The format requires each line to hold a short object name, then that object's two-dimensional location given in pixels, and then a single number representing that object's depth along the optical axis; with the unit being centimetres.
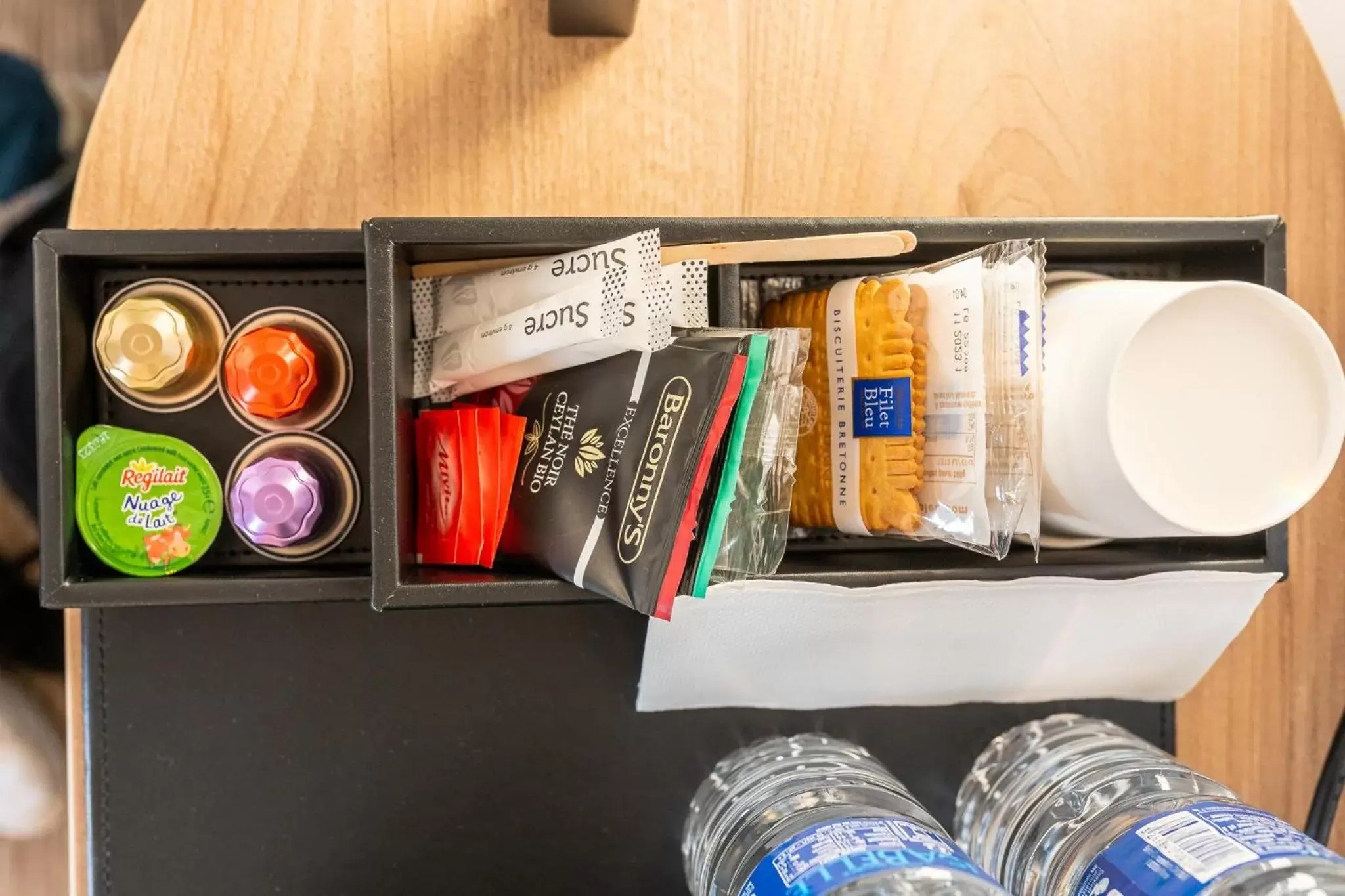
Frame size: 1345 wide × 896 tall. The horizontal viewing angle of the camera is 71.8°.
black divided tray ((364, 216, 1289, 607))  55
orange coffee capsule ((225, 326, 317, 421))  60
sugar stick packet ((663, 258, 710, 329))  59
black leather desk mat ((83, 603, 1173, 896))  68
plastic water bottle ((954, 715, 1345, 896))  53
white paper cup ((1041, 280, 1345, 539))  57
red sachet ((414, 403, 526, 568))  60
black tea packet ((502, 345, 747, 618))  54
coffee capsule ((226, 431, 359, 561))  61
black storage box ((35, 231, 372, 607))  58
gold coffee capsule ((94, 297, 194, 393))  60
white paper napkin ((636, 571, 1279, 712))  66
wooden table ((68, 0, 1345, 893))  65
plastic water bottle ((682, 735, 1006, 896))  53
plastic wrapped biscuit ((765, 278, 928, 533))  58
